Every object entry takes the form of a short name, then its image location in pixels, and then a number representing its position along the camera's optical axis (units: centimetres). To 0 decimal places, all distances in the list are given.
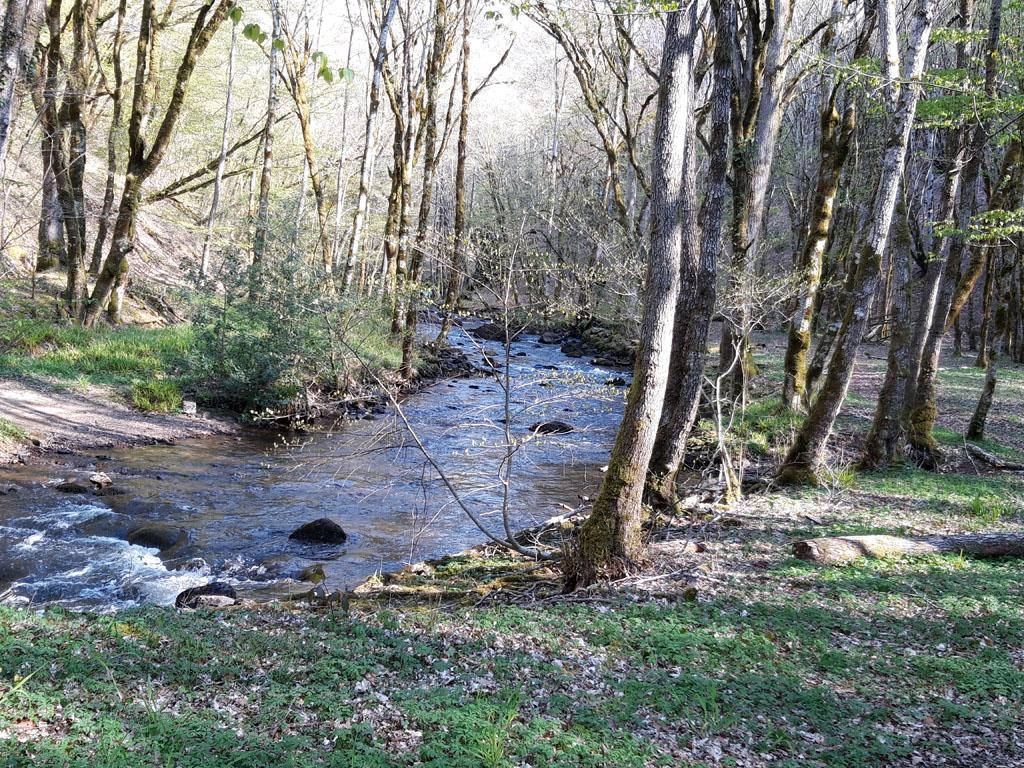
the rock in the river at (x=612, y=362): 2435
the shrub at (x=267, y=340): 1379
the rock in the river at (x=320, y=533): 861
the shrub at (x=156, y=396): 1292
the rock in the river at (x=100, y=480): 952
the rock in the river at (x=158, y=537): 802
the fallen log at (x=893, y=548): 684
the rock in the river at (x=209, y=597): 622
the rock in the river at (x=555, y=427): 1393
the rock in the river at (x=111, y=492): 938
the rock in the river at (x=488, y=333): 2853
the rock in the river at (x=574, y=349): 2708
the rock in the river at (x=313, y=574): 751
